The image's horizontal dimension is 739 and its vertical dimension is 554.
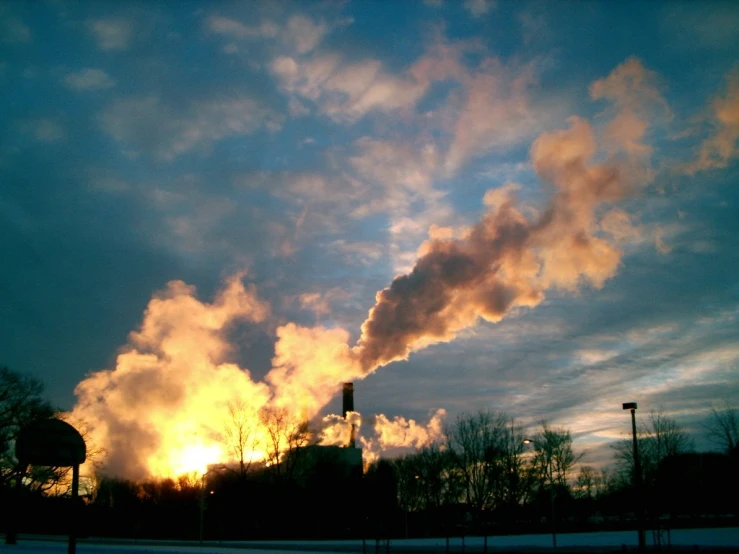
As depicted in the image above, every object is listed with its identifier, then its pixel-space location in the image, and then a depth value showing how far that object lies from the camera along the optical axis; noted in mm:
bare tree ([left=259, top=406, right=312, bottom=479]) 107938
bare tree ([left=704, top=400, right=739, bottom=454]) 72812
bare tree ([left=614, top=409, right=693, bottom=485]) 75875
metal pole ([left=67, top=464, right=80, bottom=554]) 18969
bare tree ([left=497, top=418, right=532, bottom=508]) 106812
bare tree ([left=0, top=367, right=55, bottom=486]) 63438
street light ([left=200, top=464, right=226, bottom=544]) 109975
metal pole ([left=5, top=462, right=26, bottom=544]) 51144
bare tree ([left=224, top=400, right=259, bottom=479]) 105562
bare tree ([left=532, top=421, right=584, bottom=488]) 110562
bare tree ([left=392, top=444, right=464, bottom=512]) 113062
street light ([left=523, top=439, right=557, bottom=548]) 110481
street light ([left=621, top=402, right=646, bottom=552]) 29750
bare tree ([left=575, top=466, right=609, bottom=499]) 122562
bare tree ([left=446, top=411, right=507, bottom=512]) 107562
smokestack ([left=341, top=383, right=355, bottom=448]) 125062
